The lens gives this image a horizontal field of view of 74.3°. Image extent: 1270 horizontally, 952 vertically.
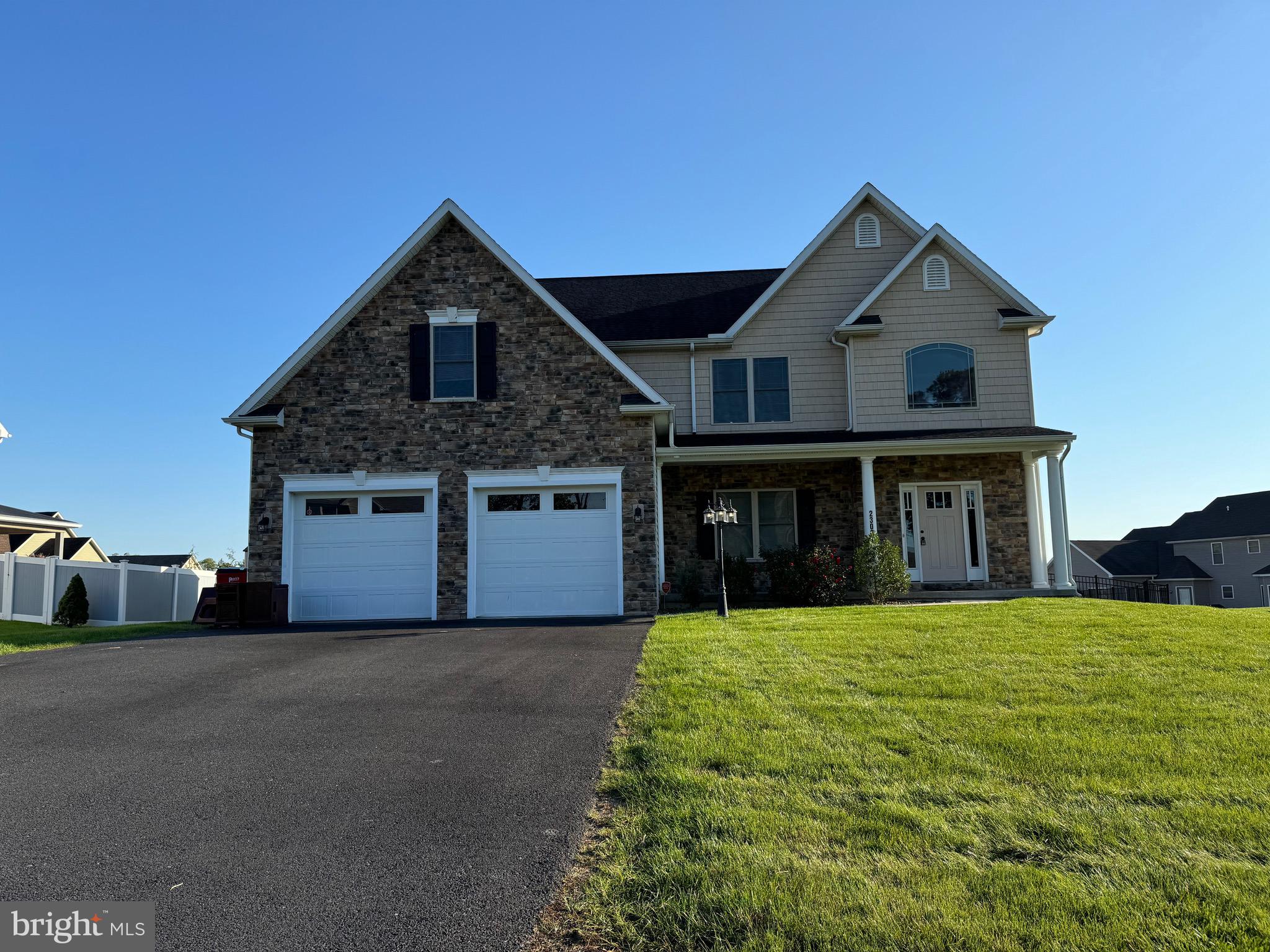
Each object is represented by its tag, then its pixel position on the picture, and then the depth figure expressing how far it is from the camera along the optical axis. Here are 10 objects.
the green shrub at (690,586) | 16.67
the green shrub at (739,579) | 16.48
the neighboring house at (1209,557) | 38.78
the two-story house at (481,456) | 14.73
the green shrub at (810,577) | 15.34
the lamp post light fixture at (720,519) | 13.27
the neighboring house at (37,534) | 28.94
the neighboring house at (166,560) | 44.91
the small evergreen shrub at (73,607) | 17.08
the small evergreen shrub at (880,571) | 15.41
